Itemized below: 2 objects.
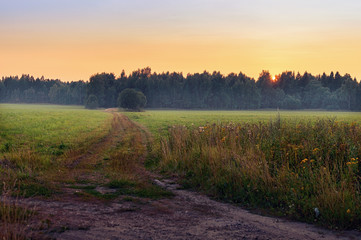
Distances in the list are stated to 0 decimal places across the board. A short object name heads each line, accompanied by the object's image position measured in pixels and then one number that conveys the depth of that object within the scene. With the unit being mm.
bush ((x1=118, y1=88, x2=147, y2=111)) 108625
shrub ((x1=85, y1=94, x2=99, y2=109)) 137125
